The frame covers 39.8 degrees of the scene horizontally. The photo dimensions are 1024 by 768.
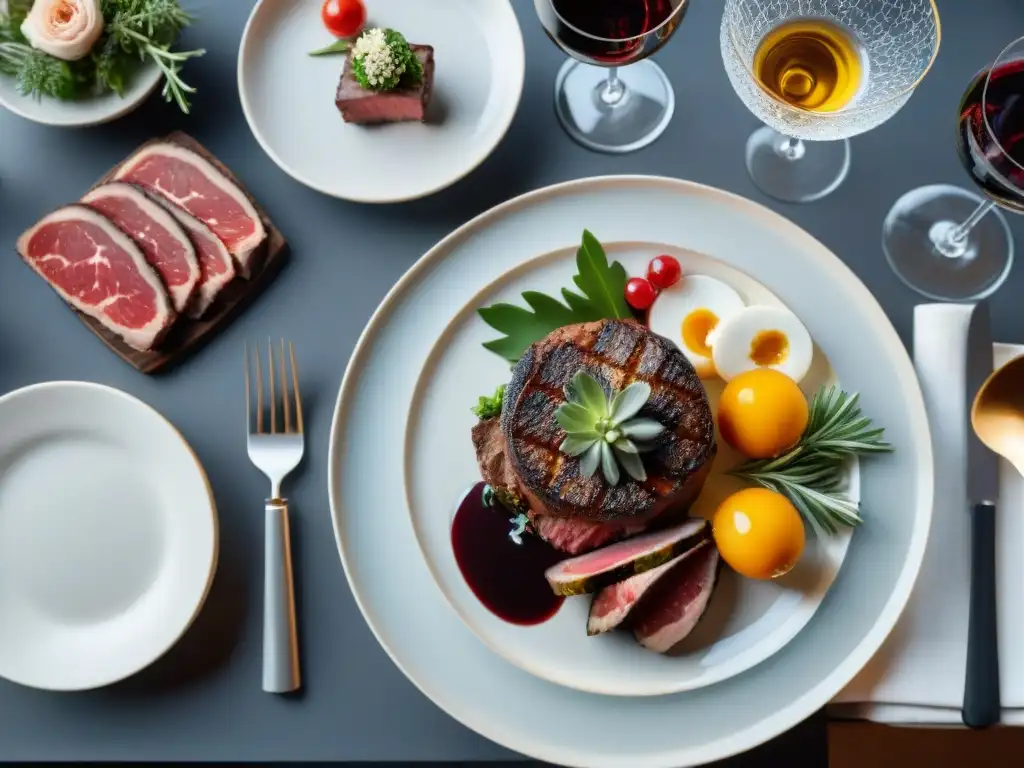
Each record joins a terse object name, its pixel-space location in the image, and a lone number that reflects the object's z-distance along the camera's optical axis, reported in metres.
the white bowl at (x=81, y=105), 0.80
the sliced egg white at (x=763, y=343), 0.75
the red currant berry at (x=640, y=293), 0.77
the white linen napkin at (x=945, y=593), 0.75
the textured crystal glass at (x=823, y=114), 0.72
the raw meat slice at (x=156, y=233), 0.80
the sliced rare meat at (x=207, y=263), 0.80
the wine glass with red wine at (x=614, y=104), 0.82
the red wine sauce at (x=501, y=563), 0.77
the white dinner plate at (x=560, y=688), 0.75
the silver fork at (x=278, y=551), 0.77
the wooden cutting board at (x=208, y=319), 0.80
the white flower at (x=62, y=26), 0.78
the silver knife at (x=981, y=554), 0.74
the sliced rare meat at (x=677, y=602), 0.74
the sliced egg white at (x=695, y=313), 0.77
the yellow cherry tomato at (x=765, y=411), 0.73
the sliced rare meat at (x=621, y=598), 0.73
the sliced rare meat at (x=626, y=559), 0.73
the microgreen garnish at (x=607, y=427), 0.70
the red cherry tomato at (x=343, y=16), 0.81
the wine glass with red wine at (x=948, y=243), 0.80
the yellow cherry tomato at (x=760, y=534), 0.72
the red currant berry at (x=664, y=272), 0.77
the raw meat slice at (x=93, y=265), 0.79
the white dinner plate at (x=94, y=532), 0.77
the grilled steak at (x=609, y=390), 0.73
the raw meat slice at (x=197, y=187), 0.81
